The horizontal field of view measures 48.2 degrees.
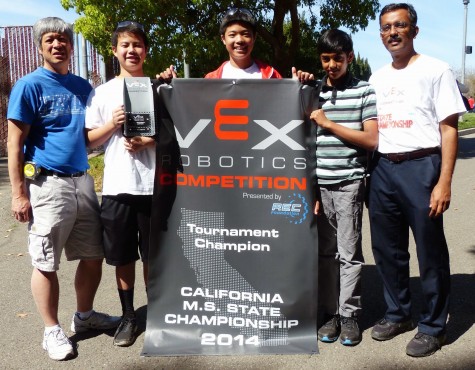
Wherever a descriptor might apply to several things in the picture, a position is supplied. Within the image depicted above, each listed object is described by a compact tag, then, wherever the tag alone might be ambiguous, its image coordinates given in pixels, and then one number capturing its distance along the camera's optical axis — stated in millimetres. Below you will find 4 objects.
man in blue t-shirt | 3271
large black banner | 3393
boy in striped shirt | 3371
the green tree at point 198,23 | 10781
